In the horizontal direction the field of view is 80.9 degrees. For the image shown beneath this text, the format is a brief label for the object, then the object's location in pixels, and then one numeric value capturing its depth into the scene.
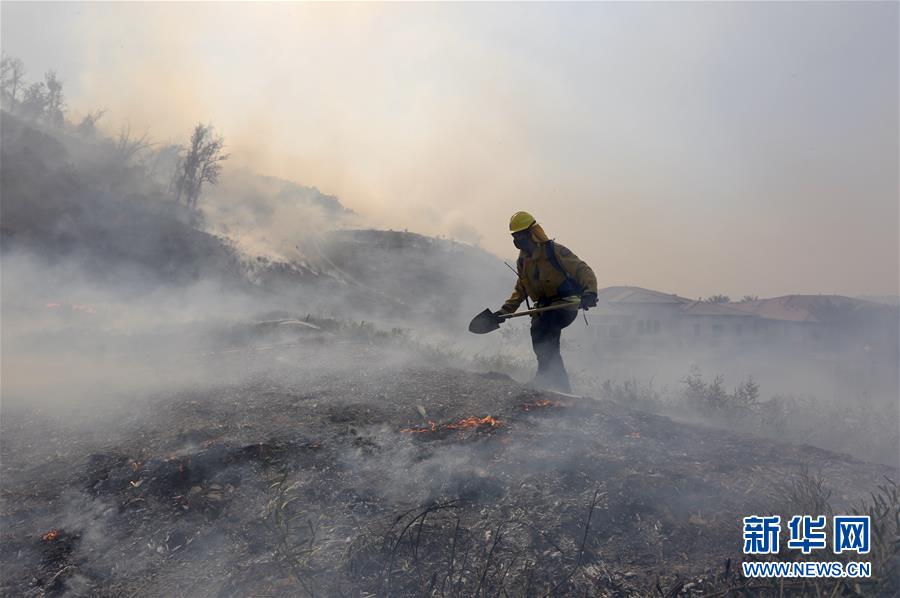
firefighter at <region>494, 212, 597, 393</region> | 4.94
